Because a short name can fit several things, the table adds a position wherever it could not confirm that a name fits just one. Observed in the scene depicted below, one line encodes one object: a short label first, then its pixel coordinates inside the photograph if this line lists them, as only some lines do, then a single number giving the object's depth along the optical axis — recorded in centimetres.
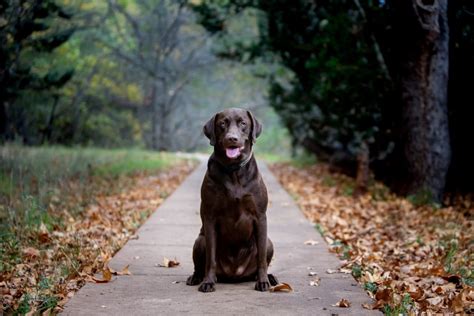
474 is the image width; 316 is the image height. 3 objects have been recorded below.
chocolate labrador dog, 493
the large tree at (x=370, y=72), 1066
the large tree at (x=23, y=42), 1085
